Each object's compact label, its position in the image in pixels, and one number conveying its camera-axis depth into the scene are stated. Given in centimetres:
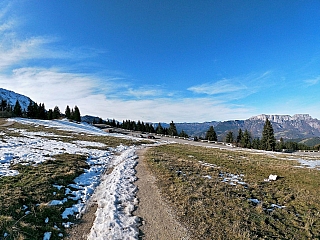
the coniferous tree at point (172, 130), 9672
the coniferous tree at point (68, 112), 9818
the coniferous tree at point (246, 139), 8160
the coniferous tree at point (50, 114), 9256
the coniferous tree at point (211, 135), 8388
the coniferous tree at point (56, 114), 9462
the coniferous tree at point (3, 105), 9389
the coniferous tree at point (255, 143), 8688
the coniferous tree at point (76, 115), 9488
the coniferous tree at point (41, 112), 8719
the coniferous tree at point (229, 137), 8589
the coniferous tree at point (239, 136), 8814
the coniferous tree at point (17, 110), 8631
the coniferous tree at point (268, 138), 6931
